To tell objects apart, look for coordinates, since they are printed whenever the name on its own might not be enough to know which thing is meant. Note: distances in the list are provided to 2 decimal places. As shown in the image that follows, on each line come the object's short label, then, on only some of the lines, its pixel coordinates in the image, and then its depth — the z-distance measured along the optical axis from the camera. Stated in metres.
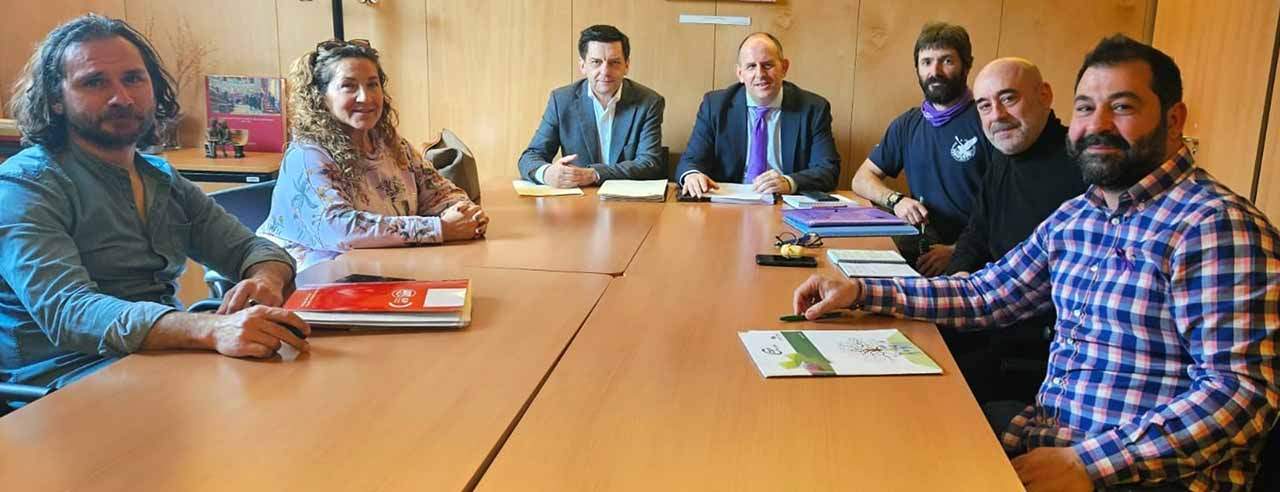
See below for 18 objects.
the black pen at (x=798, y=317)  1.58
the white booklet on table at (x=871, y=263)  1.93
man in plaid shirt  1.19
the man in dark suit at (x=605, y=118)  3.62
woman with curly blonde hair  2.15
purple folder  2.49
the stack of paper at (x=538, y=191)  3.08
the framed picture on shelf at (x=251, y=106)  4.27
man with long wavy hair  1.37
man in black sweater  2.32
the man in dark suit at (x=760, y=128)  3.52
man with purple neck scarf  2.81
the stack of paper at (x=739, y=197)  2.95
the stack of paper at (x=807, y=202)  2.89
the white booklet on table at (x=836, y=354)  1.30
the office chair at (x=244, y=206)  2.22
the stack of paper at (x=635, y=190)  2.99
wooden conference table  0.96
